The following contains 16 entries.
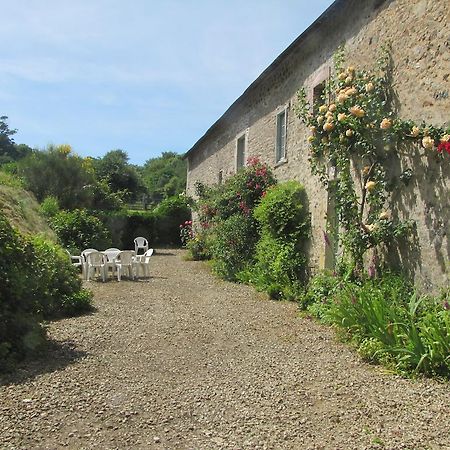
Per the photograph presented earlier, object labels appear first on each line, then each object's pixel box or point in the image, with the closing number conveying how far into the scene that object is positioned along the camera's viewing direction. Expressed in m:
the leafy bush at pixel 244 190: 11.74
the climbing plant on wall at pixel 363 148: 6.65
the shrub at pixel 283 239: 9.47
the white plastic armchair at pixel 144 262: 12.21
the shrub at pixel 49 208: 15.59
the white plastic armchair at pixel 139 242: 16.92
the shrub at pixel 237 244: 11.52
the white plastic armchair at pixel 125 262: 11.44
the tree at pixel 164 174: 51.72
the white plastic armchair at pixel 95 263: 11.22
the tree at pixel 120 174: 42.81
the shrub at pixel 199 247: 16.38
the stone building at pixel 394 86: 5.95
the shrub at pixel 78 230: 14.51
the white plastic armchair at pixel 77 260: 12.14
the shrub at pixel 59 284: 6.44
